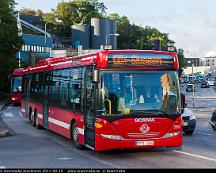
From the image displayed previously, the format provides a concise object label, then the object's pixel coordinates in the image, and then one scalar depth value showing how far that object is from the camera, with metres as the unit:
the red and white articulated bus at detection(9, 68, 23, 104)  45.25
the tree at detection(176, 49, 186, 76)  164.25
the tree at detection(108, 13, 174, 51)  144.00
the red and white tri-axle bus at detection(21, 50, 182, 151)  13.76
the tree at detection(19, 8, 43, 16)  164.88
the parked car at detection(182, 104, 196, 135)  20.79
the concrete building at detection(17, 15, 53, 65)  106.79
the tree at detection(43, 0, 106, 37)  139.75
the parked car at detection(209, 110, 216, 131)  23.80
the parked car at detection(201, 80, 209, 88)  124.28
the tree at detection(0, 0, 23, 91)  53.72
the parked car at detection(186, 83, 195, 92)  98.37
